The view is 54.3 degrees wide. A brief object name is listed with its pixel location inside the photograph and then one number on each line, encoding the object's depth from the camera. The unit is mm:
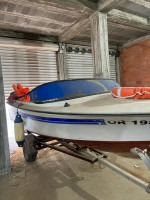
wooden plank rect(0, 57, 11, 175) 2549
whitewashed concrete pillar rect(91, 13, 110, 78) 4000
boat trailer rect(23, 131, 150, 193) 1521
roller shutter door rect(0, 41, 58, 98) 5395
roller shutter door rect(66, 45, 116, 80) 6625
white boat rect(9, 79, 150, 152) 1625
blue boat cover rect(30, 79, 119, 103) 2320
